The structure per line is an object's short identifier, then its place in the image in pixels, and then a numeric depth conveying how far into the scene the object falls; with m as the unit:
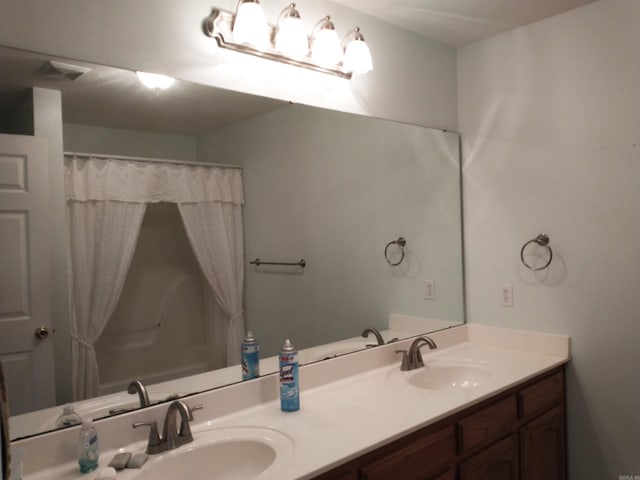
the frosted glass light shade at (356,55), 1.93
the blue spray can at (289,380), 1.61
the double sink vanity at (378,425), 1.31
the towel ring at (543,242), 2.25
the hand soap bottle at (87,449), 1.26
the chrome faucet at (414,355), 2.09
